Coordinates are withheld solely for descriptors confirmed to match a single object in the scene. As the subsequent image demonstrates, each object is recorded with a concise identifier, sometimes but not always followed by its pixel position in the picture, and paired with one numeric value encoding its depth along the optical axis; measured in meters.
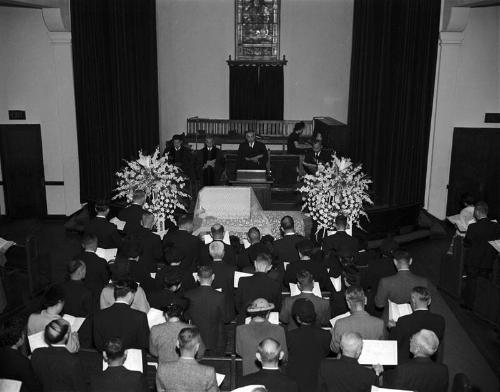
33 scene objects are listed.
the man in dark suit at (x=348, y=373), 4.42
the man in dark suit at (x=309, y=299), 5.57
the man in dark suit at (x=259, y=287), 5.98
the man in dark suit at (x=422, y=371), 4.54
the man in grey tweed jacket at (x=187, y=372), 4.30
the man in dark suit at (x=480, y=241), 8.23
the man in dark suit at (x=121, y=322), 5.23
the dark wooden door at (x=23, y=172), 13.41
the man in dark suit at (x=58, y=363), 4.53
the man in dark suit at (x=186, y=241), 7.36
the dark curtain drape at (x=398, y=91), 11.50
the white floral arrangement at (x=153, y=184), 8.96
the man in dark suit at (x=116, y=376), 4.18
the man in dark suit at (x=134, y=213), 8.31
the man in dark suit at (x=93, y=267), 6.74
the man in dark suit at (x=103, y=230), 7.99
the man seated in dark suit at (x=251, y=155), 12.06
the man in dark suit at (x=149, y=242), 7.38
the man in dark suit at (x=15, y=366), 4.62
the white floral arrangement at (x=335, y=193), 8.55
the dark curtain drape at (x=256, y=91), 16.97
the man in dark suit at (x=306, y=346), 5.00
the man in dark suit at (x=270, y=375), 4.20
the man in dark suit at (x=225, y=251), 6.95
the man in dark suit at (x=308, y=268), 6.50
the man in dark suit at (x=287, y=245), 7.29
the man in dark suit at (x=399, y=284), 6.27
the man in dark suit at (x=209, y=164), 12.52
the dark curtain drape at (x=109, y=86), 12.19
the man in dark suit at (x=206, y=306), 5.73
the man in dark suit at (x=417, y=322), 5.35
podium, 10.84
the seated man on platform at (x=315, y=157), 11.54
